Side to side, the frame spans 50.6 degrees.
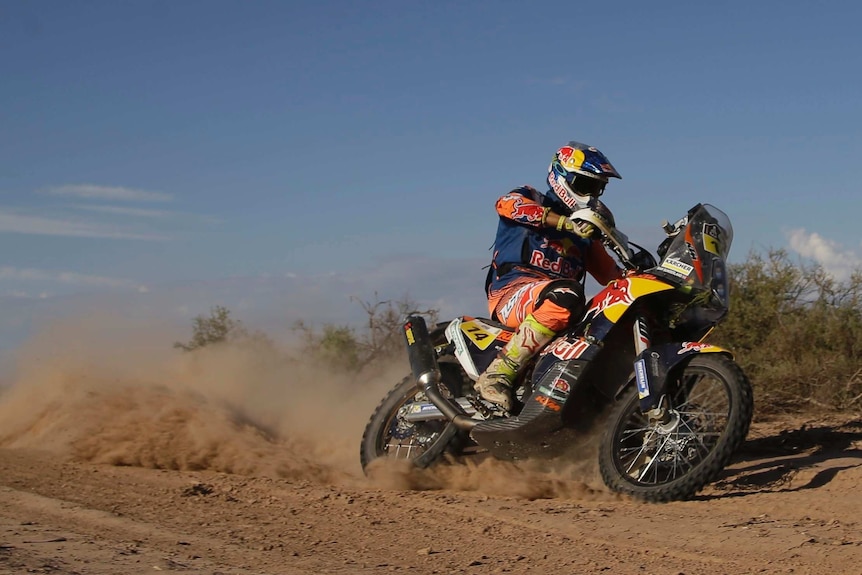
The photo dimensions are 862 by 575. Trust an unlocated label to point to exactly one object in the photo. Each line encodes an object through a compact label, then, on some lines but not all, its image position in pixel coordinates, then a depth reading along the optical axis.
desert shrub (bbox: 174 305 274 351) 11.74
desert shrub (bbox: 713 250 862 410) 8.34
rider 5.82
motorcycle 5.16
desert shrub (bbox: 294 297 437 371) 11.50
